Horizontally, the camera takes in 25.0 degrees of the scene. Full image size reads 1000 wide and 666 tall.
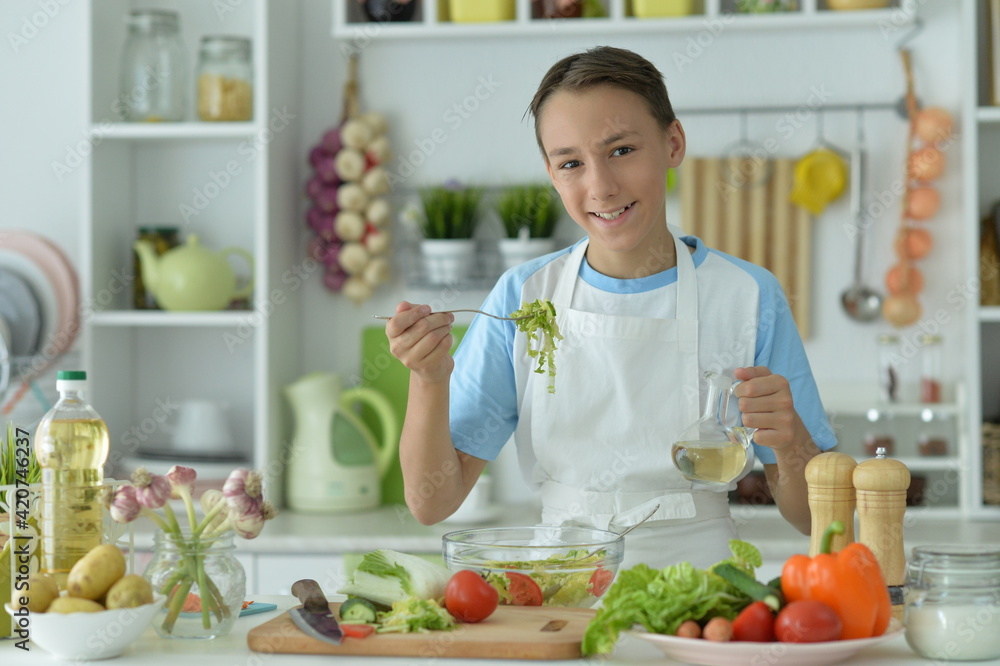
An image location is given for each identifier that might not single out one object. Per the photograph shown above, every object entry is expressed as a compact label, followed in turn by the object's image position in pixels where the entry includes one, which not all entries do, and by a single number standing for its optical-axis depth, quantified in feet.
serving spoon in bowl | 8.30
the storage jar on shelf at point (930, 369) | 13.69
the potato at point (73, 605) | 7.65
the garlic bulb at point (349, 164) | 14.40
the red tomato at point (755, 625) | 7.47
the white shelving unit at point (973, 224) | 12.88
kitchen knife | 7.78
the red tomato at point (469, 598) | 7.92
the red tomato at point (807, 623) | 7.43
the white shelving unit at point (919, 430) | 13.34
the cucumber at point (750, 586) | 7.55
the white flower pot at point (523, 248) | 14.19
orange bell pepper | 7.49
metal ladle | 14.07
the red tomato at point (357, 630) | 7.79
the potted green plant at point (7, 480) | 8.02
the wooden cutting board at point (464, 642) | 7.69
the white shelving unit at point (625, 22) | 13.23
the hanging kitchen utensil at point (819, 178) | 13.99
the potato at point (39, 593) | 7.72
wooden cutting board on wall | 14.22
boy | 9.30
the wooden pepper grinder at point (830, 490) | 8.17
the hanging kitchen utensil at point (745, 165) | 14.24
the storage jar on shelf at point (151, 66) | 14.12
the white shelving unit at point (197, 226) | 13.80
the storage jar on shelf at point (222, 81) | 14.10
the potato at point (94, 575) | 7.71
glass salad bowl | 8.26
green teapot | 13.83
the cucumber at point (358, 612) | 7.94
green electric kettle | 13.98
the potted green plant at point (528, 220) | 14.21
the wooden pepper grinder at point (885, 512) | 8.02
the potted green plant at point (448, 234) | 14.29
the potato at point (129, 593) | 7.69
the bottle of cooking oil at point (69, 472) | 7.87
